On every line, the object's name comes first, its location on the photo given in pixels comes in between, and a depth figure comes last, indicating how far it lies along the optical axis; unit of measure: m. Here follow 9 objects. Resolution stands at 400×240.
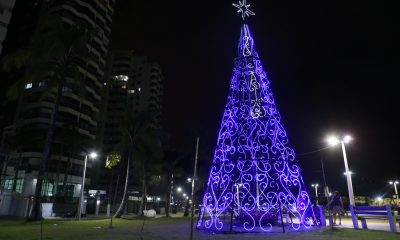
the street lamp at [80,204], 27.61
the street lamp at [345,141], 16.39
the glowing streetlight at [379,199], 61.53
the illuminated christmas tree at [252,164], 15.44
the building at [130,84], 102.75
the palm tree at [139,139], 31.95
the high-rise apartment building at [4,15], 32.53
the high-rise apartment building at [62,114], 48.76
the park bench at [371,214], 13.62
